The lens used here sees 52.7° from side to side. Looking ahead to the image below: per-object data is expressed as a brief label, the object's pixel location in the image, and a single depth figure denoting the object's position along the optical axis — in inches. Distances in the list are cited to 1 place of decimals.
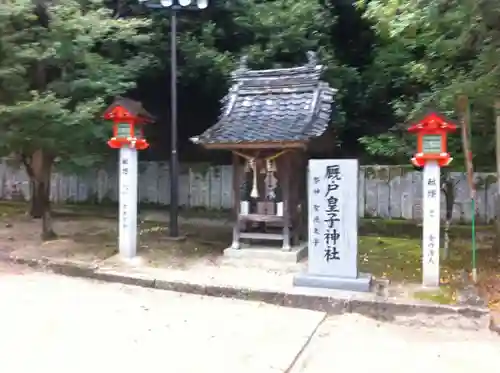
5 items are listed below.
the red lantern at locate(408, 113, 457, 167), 279.3
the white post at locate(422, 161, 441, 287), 280.1
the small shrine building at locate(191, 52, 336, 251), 342.0
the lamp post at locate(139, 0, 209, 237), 406.9
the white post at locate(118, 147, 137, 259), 345.4
